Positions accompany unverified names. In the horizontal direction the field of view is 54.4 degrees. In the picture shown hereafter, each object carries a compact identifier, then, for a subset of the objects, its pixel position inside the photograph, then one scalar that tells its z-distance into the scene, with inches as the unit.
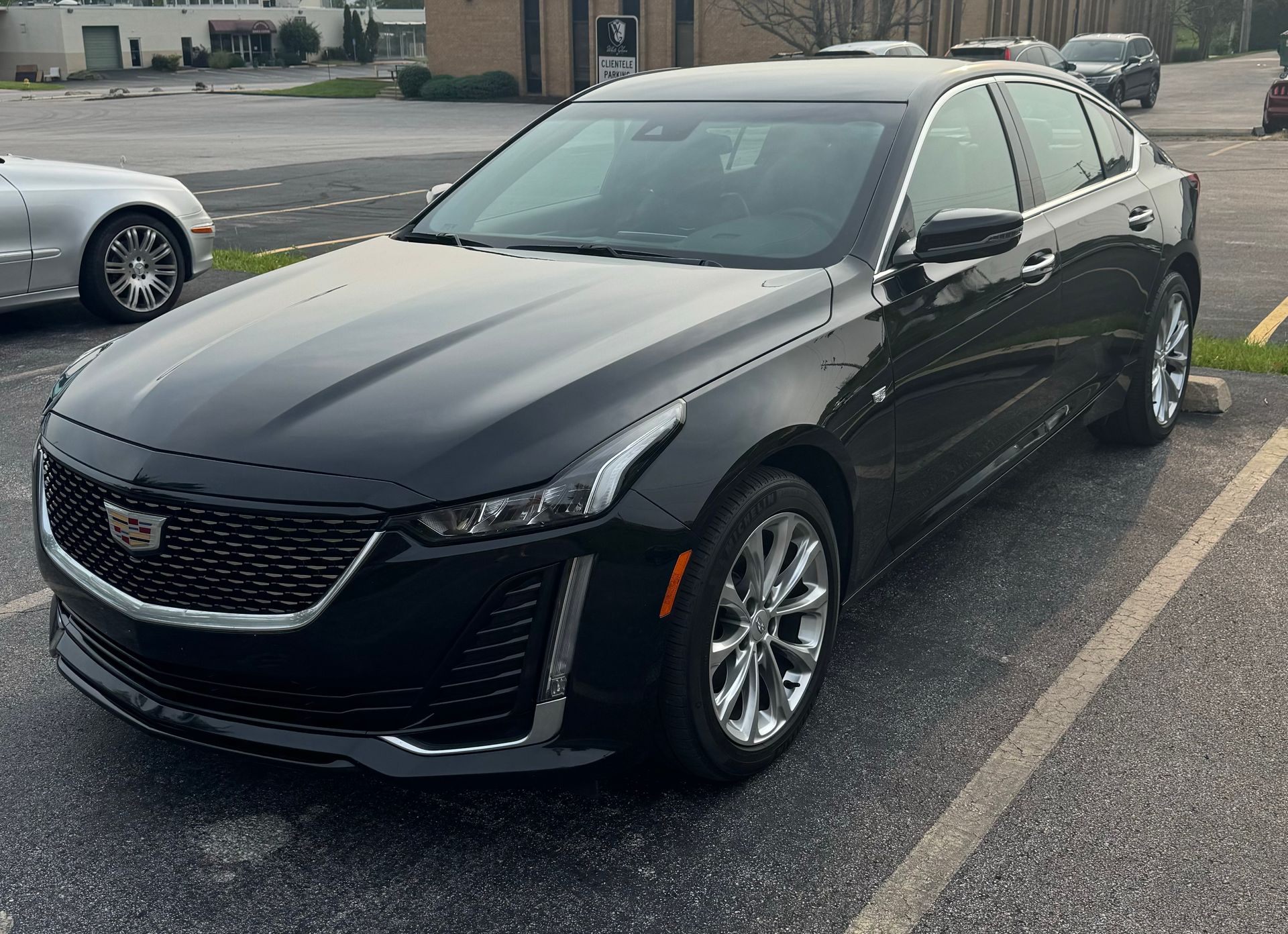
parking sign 484.4
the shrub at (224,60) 3341.5
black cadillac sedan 105.1
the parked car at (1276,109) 987.3
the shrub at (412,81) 1969.7
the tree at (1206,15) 3233.3
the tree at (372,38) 3528.5
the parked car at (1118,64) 1240.8
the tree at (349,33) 3585.1
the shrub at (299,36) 3528.5
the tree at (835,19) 1357.0
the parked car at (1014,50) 1004.6
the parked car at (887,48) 791.7
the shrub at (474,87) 1916.8
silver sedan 314.0
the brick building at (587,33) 1828.2
